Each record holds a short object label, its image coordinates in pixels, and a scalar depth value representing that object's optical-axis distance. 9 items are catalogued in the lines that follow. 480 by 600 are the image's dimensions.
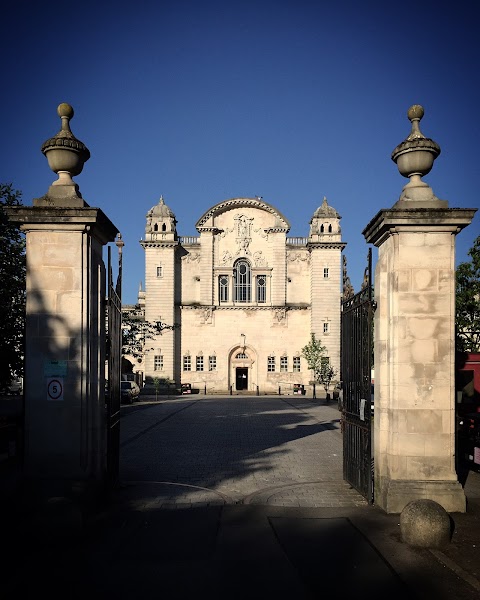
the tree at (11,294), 14.84
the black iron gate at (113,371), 8.82
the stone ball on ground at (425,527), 6.61
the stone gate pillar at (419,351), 8.16
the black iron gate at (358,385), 8.55
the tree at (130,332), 26.88
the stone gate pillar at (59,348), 7.91
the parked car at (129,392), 35.31
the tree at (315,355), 48.31
